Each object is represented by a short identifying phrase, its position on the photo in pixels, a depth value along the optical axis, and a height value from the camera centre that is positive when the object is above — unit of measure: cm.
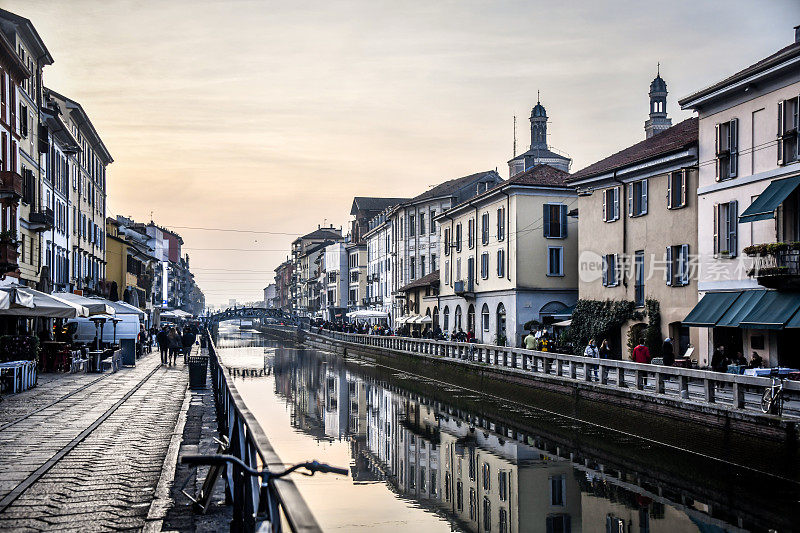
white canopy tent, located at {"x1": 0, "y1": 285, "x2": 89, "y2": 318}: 2142 -22
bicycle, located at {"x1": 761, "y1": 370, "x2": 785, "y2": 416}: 1533 -185
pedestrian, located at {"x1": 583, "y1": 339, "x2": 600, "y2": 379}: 2886 -180
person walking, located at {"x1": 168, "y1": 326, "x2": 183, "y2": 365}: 4122 -220
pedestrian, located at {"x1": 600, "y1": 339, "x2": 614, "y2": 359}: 2915 -185
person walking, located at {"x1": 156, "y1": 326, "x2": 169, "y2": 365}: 4016 -220
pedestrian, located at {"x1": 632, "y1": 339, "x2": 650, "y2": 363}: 2380 -154
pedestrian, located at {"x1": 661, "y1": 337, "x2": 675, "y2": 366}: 2438 -157
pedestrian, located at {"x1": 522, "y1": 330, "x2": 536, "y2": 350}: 3319 -172
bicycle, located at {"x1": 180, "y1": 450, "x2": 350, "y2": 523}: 556 -120
